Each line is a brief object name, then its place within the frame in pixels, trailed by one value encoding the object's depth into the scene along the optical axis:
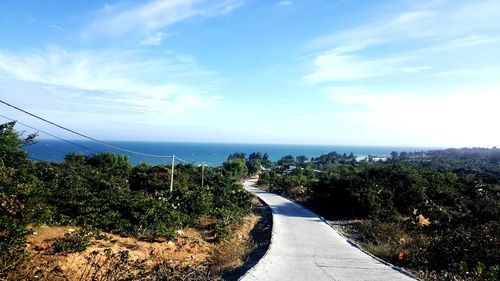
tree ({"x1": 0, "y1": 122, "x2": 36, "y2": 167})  13.73
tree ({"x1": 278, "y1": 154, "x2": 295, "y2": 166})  106.12
